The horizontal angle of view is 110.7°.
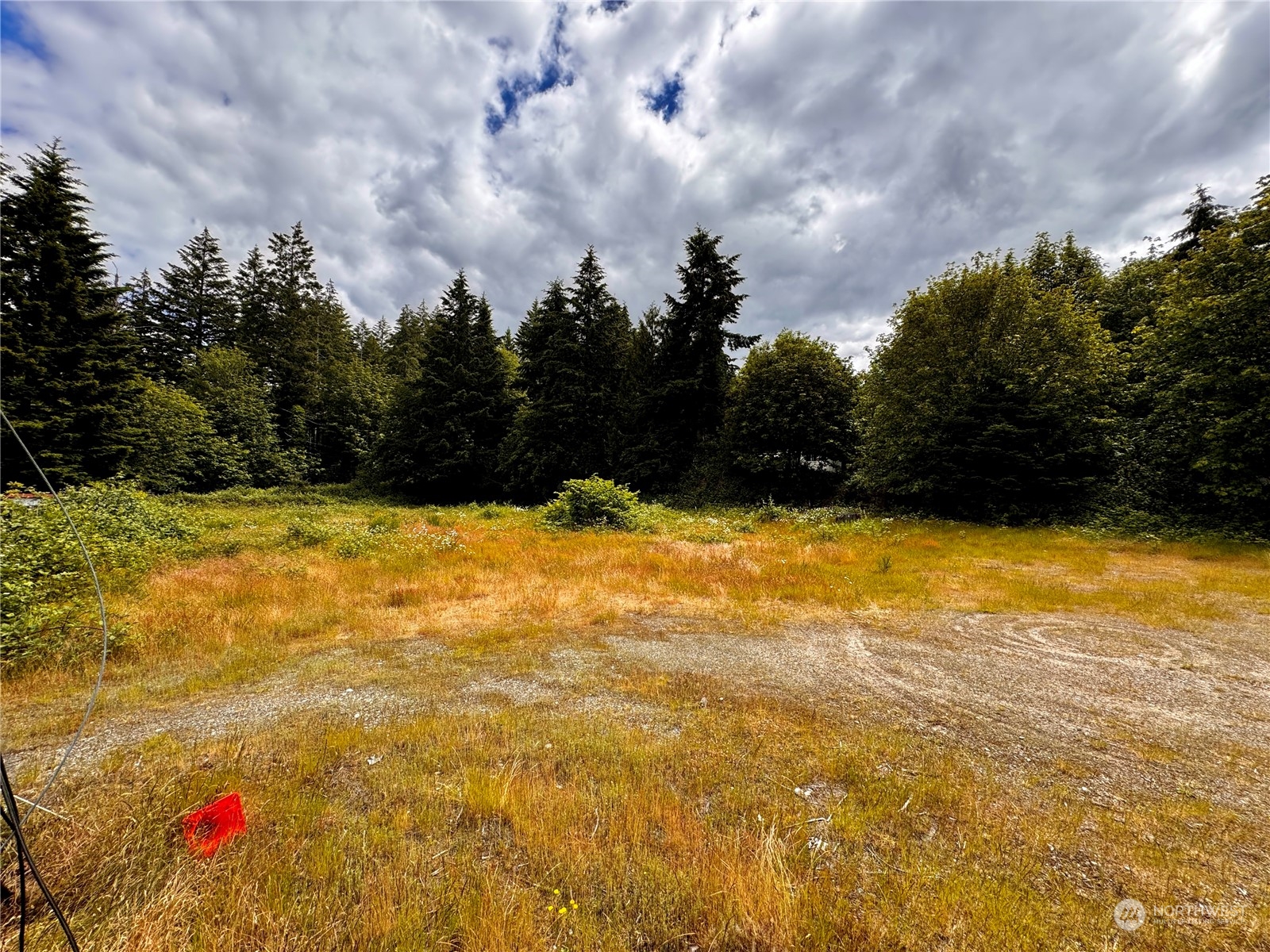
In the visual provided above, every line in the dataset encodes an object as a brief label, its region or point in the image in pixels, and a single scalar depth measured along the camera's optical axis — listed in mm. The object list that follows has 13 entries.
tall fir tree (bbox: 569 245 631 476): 28547
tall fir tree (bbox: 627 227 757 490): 26844
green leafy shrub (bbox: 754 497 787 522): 20359
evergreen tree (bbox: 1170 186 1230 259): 27453
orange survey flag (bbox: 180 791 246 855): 2850
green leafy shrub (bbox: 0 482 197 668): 5324
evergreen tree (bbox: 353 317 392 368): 49062
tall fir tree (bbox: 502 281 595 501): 28125
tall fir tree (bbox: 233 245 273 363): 38281
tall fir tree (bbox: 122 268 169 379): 35781
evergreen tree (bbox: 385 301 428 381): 41016
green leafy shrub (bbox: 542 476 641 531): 17797
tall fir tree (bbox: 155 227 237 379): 37312
